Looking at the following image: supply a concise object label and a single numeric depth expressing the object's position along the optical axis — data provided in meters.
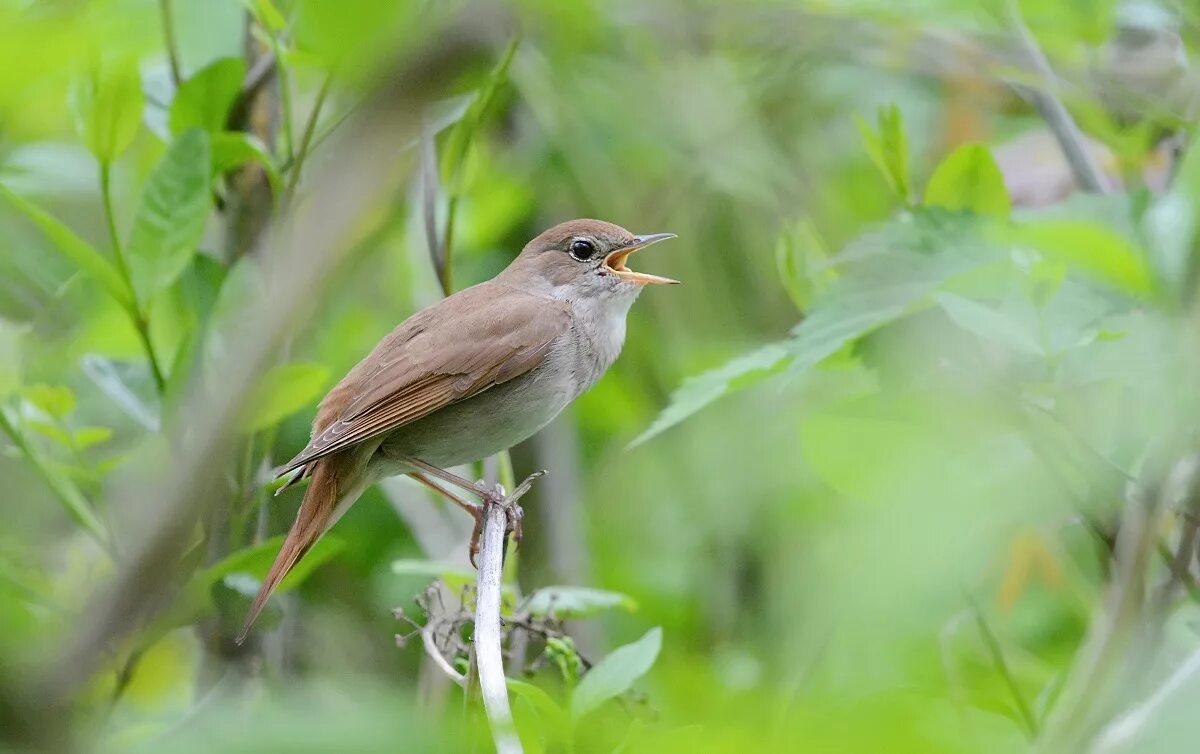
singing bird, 5.66
